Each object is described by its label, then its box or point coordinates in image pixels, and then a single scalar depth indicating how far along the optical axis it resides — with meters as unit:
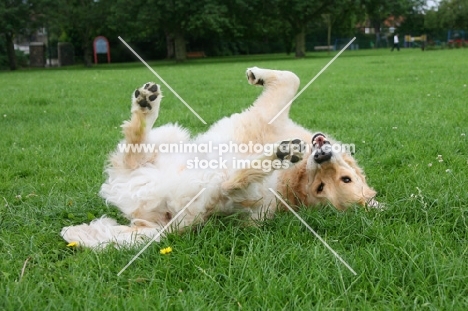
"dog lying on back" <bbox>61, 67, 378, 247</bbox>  2.99
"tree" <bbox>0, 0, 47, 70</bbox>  32.66
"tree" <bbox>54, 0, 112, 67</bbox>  36.44
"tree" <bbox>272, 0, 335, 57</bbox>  38.66
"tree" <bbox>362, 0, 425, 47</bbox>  42.00
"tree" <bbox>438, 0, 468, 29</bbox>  65.06
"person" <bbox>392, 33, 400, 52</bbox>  50.04
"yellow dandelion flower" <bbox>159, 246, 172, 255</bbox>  2.73
